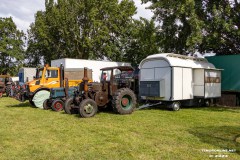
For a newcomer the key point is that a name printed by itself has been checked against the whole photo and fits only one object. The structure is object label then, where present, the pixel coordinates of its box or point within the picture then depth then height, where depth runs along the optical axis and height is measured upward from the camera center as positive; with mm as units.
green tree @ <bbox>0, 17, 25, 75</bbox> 45188 +6158
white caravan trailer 13367 +133
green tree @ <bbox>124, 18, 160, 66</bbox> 32406 +4497
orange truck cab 14585 -67
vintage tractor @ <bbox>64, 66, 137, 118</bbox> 11484 -627
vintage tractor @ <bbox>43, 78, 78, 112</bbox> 13474 -746
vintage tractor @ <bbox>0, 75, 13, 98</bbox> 24125 -108
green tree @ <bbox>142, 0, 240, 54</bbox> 15398 +3646
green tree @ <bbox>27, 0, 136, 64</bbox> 32188 +6962
